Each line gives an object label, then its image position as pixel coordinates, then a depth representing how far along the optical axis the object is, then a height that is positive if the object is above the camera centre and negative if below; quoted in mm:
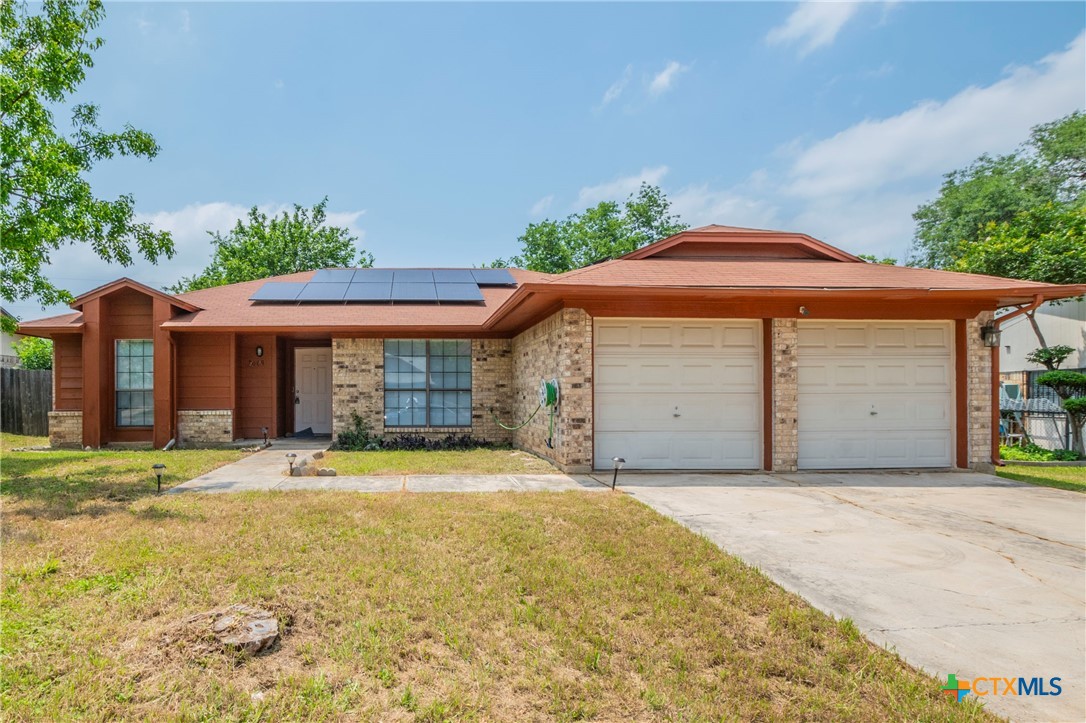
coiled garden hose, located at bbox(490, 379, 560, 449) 8406 -414
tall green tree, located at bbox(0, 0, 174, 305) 7047 +2967
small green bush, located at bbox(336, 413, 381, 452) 11391 -1482
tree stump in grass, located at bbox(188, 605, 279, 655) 2826 -1388
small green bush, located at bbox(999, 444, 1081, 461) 11181 -1865
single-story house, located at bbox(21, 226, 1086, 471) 8211 +229
